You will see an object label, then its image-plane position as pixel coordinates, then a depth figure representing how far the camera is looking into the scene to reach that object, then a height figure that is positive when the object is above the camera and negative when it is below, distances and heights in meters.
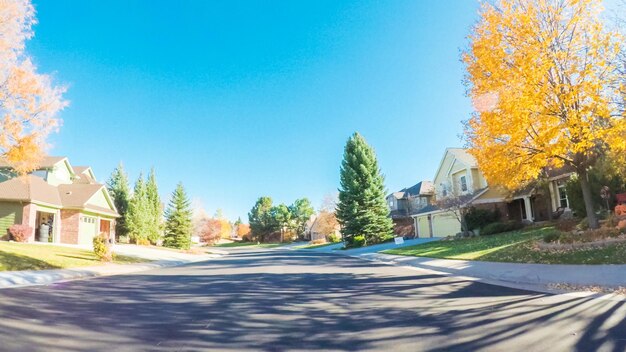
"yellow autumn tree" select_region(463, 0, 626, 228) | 11.49 +4.17
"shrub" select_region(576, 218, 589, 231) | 15.21 -0.17
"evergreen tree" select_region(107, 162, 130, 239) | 41.81 +5.98
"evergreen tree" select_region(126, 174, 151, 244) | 39.56 +2.48
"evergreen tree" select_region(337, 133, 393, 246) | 38.38 +3.55
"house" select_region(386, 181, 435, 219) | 43.69 +3.73
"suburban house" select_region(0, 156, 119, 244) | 26.44 +3.20
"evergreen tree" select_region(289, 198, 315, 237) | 88.61 +5.43
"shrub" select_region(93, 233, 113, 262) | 19.67 -0.07
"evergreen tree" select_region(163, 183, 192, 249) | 42.16 +2.06
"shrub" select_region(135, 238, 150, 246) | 39.78 +0.28
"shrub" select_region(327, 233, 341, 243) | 60.09 -0.62
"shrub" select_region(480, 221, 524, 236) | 25.72 -0.12
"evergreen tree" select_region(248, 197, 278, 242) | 86.94 +2.74
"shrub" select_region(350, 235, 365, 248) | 37.69 -0.78
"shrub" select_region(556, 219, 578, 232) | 16.37 -0.14
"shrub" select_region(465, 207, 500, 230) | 28.55 +0.61
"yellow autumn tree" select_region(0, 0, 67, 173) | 16.80 +6.81
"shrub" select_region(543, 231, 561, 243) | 13.84 -0.51
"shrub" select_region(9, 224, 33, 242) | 24.91 +1.19
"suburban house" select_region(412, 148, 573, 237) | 26.77 +1.98
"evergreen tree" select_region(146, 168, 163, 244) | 42.94 +4.03
